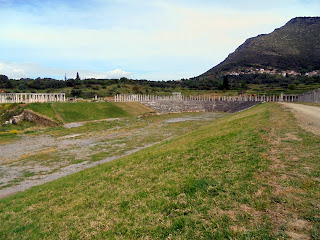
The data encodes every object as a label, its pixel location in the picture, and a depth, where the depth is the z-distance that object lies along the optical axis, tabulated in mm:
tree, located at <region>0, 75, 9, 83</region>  85625
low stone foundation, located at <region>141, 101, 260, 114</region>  71594
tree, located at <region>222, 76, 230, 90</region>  105969
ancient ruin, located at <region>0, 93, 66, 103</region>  44656
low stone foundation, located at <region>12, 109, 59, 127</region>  37009
